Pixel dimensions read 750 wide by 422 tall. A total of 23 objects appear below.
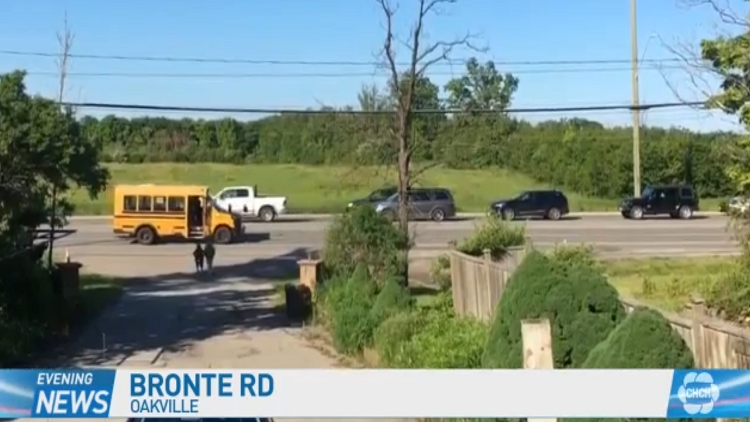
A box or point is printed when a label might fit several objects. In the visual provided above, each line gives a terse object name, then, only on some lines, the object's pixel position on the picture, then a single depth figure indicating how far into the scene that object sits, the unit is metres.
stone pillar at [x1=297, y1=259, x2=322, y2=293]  26.75
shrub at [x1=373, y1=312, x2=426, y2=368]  17.06
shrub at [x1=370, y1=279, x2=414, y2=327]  19.33
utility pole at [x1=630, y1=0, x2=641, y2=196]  45.77
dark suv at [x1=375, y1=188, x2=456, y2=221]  53.72
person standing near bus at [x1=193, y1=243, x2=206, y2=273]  35.91
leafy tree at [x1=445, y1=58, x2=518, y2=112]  63.94
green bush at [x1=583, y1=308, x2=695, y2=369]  9.12
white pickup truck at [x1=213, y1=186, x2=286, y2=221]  56.22
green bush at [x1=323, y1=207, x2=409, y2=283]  24.25
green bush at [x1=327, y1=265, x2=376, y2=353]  19.88
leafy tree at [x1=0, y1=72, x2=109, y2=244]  23.14
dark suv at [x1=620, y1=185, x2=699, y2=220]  54.21
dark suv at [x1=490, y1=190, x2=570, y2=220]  54.69
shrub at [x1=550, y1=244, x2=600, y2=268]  21.14
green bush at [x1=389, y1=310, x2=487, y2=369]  14.23
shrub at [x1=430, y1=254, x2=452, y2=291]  26.36
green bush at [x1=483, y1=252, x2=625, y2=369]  11.25
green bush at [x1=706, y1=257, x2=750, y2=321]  15.38
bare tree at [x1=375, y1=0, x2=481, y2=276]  27.69
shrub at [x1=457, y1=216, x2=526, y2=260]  25.06
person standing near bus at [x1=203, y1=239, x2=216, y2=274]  35.78
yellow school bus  46.38
